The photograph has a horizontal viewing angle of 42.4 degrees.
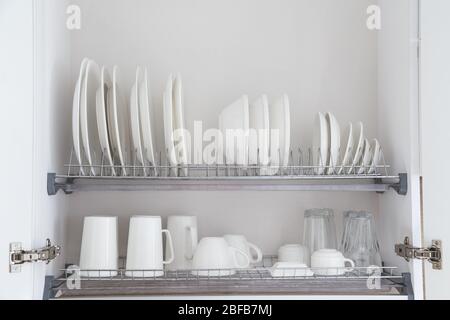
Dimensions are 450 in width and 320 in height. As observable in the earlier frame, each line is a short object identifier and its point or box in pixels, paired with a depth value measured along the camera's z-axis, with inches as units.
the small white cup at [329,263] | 56.1
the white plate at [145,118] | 56.5
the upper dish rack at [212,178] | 57.4
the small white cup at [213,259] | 55.4
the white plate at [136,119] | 56.8
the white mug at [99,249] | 56.1
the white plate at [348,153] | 58.1
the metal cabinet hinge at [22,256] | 47.7
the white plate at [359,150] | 58.2
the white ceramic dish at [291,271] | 55.7
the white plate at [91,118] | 56.9
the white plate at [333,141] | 58.4
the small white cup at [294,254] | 59.2
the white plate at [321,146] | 58.3
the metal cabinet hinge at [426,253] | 51.3
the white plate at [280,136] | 57.5
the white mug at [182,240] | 58.6
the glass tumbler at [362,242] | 59.6
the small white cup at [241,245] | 58.6
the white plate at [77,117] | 55.8
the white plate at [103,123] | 56.8
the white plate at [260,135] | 57.4
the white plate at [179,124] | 56.7
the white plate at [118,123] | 56.6
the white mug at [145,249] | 55.8
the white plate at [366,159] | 59.0
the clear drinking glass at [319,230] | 60.8
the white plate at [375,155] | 59.2
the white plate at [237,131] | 58.0
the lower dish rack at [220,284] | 54.7
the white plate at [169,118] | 56.3
